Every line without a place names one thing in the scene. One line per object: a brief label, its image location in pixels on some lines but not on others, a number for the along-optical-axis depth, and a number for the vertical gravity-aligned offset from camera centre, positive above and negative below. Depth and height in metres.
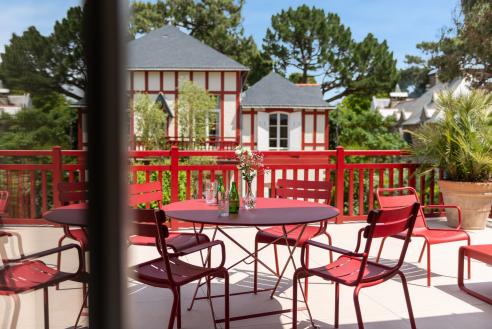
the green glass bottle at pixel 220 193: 3.47 -0.32
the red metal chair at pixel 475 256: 3.51 -0.81
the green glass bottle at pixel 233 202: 3.29 -0.37
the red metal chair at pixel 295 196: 3.64 -0.42
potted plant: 6.03 -0.03
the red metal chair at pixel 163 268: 2.56 -0.71
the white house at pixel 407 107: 30.11 +3.08
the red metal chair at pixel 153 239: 3.50 -0.67
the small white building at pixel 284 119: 22.55 +1.42
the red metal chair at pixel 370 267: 2.60 -0.71
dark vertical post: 0.49 +0.00
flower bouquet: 3.58 -0.13
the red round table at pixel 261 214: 2.94 -0.44
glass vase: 3.59 -0.38
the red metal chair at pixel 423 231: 3.98 -0.72
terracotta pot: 5.98 -0.65
